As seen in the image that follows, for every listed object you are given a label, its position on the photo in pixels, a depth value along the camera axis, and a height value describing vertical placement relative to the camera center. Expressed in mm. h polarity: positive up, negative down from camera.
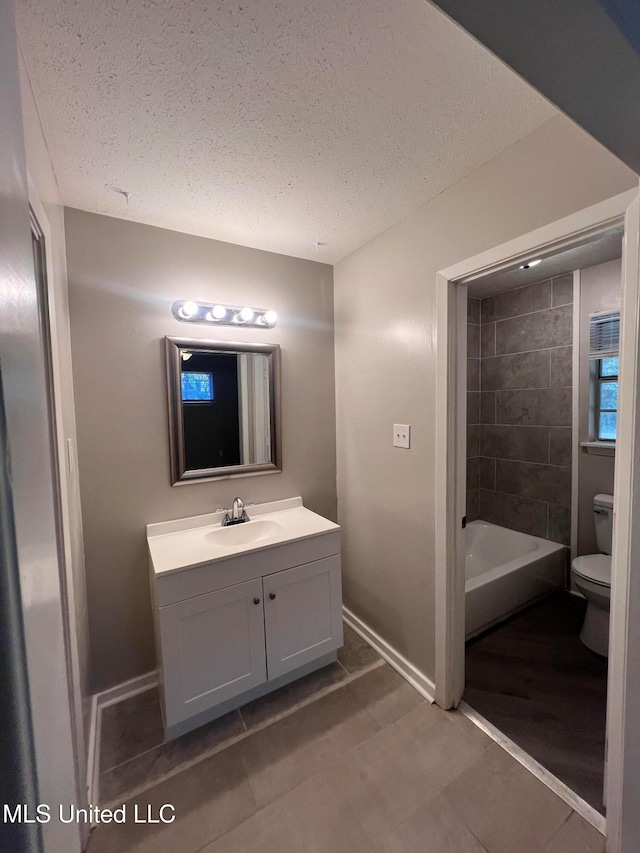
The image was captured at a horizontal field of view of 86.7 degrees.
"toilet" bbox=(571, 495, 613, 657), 1879 -1077
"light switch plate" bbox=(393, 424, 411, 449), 1721 -158
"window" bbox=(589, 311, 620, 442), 2279 +207
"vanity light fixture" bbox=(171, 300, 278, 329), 1760 +515
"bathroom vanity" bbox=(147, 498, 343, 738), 1424 -920
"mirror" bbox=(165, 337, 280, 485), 1789 +3
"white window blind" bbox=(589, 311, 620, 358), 2258 +450
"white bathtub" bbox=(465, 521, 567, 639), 2113 -1210
